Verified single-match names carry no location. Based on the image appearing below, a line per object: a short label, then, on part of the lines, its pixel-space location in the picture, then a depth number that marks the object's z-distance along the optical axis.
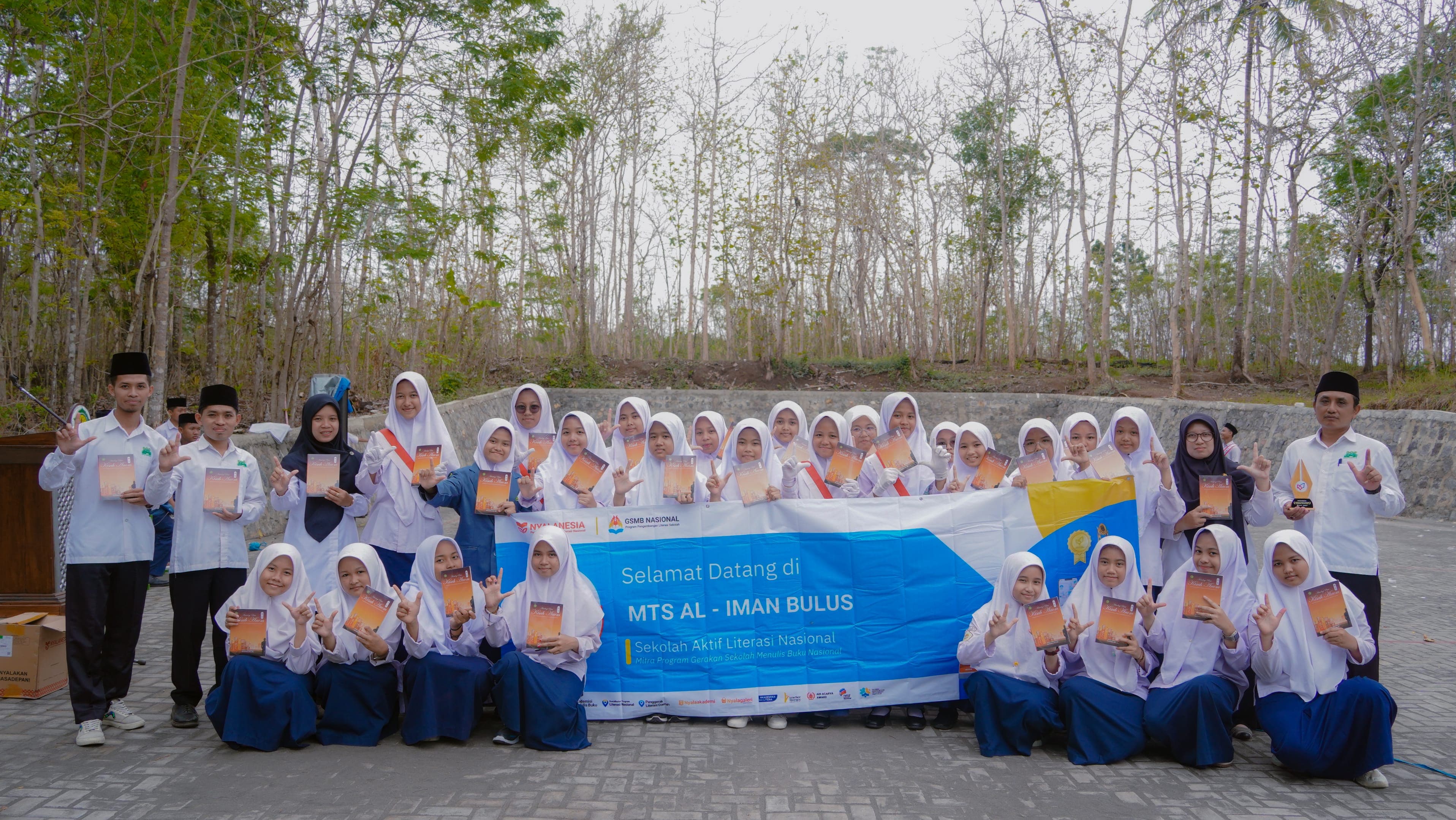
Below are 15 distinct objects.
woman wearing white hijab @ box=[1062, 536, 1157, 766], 3.92
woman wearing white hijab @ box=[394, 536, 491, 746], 4.09
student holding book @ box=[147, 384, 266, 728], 4.31
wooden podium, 5.01
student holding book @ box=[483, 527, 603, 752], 4.06
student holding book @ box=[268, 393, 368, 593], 4.59
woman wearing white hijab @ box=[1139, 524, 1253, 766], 3.82
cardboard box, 4.64
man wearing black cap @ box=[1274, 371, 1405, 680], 4.30
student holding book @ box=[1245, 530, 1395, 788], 3.65
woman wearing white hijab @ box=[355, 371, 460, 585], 4.95
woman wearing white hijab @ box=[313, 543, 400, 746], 4.11
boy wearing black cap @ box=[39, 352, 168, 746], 4.13
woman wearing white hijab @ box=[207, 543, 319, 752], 3.98
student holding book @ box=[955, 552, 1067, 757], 4.02
